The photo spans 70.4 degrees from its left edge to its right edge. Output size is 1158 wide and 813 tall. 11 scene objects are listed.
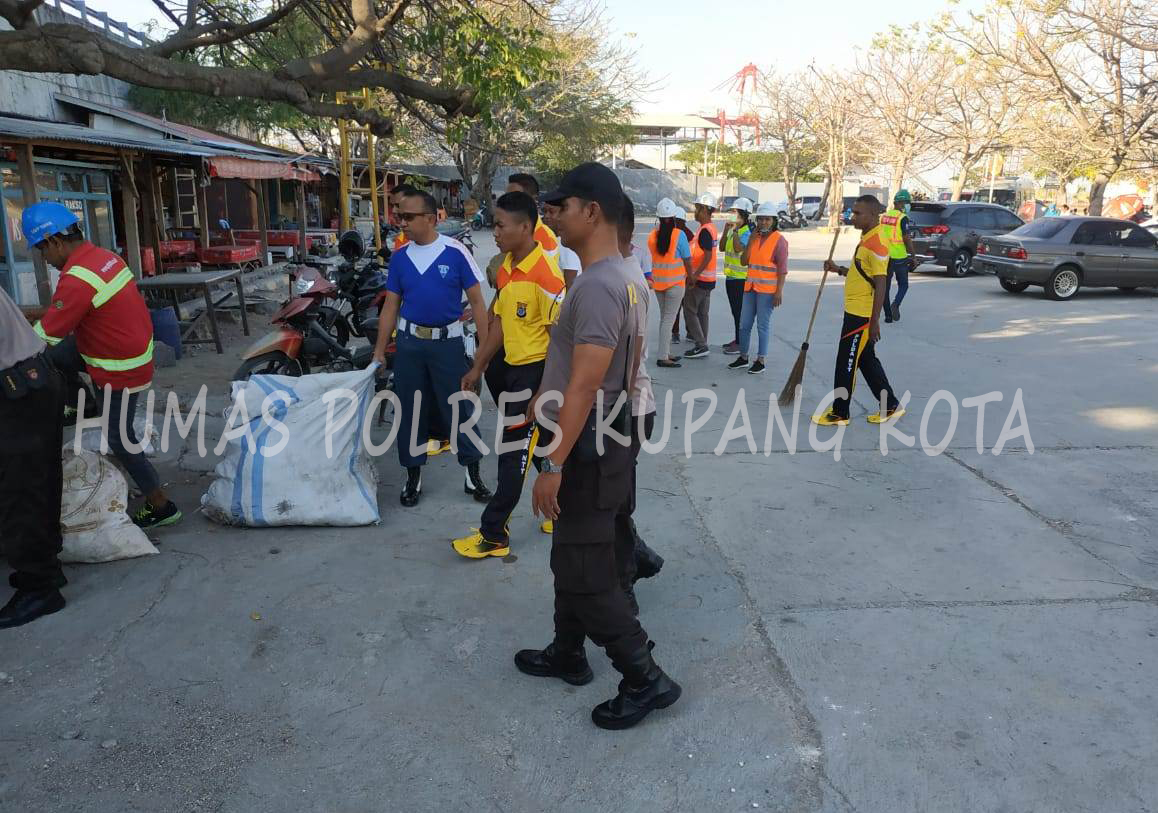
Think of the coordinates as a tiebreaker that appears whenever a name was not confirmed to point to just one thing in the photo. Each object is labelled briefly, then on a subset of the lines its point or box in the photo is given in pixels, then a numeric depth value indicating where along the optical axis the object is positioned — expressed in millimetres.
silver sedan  14203
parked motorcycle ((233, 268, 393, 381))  6246
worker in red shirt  3867
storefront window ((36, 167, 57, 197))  11812
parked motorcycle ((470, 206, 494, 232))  34262
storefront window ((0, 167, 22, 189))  11156
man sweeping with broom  6070
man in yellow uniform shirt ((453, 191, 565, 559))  4117
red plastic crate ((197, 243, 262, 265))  15039
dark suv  17562
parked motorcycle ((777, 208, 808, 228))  41938
